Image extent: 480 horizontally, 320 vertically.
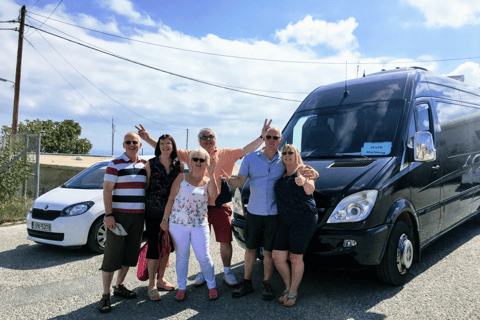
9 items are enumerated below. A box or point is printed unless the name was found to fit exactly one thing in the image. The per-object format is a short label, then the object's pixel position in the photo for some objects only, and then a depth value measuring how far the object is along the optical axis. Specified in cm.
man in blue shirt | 380
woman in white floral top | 384
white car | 563
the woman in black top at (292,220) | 358
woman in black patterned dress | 395
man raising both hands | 424
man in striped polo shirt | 377
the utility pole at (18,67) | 1576
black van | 361
